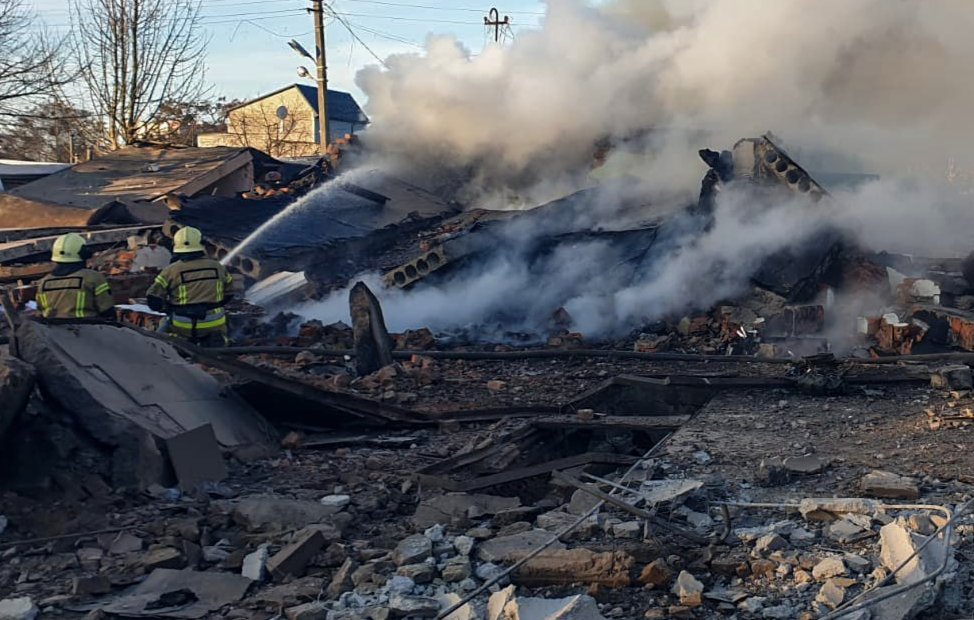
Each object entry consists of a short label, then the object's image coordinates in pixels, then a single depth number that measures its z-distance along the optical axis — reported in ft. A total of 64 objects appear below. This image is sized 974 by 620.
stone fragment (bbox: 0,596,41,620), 12.25
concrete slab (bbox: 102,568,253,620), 12.64
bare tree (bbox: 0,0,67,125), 72.69
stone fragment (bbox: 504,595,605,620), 11.24
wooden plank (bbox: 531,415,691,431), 21.57
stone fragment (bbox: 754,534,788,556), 12.99
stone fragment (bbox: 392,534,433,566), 13.33
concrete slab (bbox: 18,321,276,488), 17.60
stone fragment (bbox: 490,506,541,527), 15.26
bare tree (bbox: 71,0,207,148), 79.46
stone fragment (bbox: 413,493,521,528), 15.67
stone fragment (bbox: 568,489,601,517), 15.26
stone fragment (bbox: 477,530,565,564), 13.38
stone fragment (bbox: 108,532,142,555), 14.74
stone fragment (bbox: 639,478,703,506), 15.03
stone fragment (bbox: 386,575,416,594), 12.46
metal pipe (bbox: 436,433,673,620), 11.73
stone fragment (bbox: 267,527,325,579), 13.60
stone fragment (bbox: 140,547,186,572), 13.99
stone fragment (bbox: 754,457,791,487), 16.72
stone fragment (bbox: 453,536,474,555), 13.67
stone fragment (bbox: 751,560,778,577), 12.50
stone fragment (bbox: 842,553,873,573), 12.16
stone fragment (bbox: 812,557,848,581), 12.00
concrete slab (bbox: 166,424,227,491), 17.89
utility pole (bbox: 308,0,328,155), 85.97
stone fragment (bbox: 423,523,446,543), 14.16
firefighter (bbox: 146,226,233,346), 26.13
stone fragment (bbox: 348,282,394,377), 27.96
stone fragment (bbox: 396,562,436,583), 12.77
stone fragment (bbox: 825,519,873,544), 13.19
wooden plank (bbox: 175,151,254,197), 54.39
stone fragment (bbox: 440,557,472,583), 12.85
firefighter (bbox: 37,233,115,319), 24.63
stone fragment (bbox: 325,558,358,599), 12.75
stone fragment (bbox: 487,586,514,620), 11.58
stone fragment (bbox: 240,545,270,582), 13.56
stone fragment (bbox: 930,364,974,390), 23.61
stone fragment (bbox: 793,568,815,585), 12.06
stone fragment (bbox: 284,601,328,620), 11.93
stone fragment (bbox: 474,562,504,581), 12.90
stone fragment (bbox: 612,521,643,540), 13.74
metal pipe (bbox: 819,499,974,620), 10.94
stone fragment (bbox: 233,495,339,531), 15.58
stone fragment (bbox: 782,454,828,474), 17.24
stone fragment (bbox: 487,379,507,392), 26.96
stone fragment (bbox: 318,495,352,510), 16.61
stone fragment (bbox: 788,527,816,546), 13.42
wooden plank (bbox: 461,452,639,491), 17.74
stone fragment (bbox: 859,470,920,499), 15.25
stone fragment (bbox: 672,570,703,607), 11.91
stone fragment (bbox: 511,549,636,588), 12.56
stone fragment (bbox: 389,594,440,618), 11.84
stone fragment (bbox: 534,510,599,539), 14.01
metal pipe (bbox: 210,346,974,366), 29.32
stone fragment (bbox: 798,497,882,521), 13.89
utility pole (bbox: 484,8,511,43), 128.36
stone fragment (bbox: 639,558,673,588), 12.41
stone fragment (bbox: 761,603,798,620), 11.37
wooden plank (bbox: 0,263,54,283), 40.70
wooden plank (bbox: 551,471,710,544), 13.62
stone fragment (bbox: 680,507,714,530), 14.46
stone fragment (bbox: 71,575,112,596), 13.11
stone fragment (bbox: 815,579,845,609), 11.44
